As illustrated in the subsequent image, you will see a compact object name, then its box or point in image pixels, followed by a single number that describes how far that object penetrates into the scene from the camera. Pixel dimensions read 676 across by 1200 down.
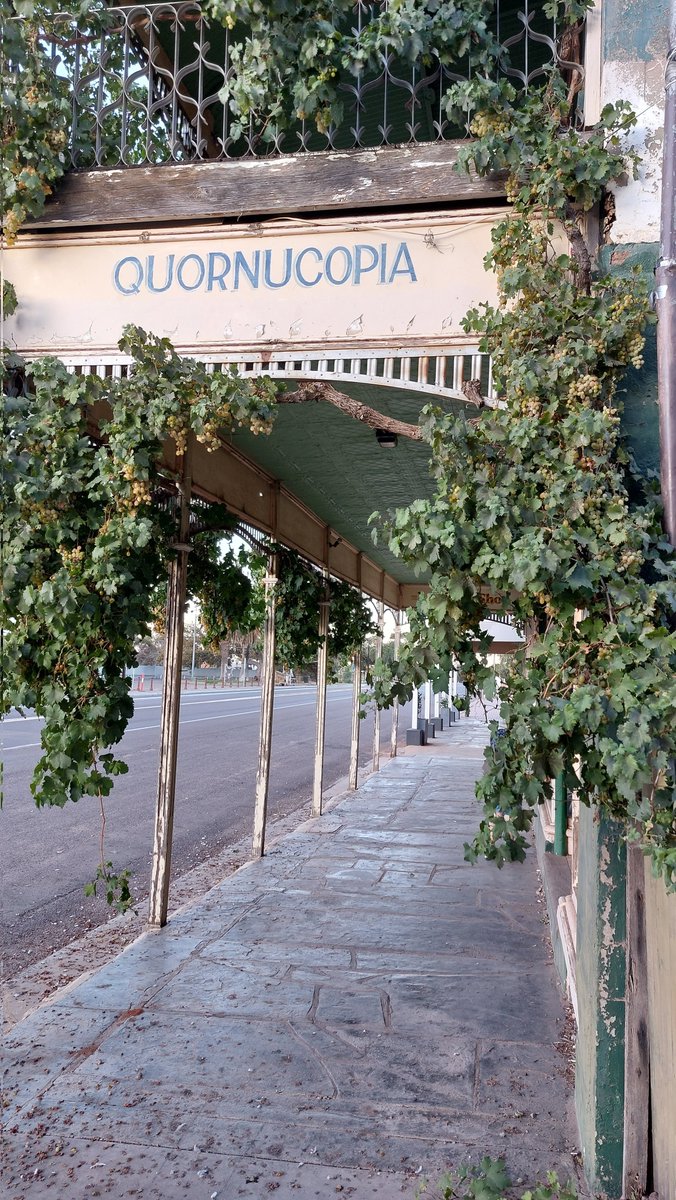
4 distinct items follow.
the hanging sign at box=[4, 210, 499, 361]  3.36
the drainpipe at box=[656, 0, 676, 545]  2.63
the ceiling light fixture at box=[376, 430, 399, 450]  5.28
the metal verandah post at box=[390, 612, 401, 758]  15.55
